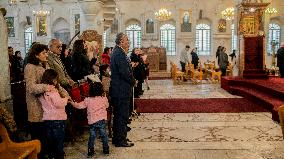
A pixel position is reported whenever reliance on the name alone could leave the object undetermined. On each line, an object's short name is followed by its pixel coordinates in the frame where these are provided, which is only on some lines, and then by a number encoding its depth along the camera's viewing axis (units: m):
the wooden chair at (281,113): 3.85
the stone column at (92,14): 12.97
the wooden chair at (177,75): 16.08
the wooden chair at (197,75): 15.94
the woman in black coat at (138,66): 9.84
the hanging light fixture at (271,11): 22.25
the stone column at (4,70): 4.76
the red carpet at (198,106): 9.09
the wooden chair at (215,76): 16.00
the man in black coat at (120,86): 5.75
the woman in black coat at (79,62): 6.87
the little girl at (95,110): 5.31
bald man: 5.65
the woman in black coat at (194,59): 18.11
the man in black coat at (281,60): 12.88
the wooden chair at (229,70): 17.22
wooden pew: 3.90
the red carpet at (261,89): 8.88
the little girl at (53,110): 4.66
